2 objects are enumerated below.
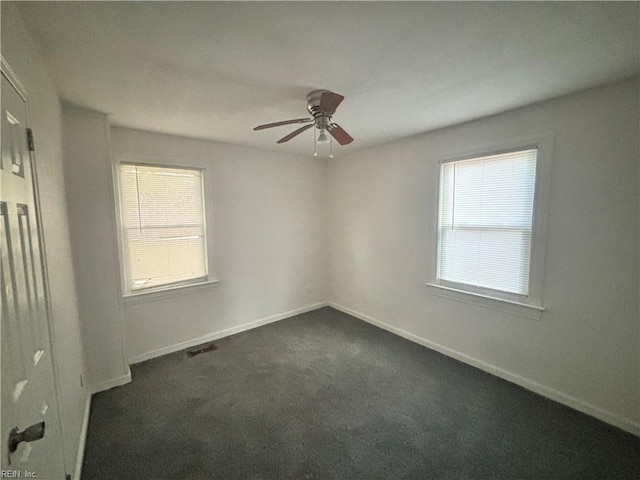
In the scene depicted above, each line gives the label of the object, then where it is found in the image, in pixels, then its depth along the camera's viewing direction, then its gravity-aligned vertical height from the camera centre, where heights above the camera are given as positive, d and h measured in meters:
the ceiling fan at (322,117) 1.78 +0.74
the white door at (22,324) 0.85 -0.38
